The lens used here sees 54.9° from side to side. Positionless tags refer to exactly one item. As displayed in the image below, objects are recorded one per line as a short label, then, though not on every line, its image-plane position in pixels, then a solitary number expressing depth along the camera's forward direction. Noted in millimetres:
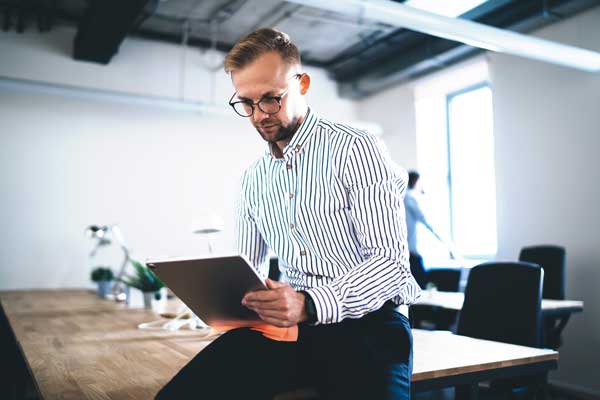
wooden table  1416
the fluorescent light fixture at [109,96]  5448
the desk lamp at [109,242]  4345
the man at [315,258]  1193
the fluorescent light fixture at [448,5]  4559
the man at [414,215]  5326
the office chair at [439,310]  4472
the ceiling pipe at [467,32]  3449
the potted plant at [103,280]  4660
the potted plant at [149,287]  3207
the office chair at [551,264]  4273
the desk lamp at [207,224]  2473
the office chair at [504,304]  2291
